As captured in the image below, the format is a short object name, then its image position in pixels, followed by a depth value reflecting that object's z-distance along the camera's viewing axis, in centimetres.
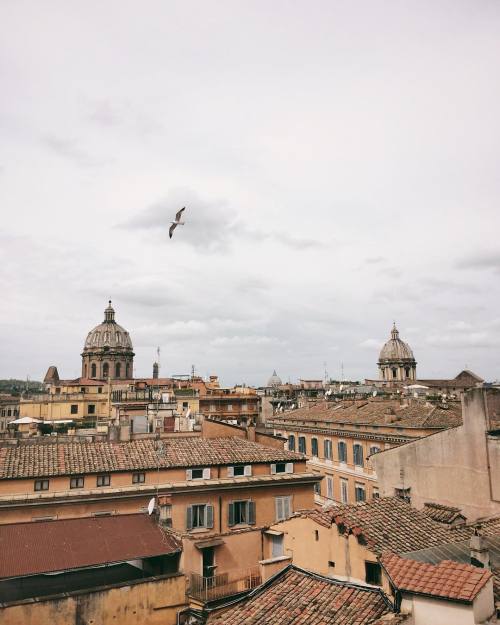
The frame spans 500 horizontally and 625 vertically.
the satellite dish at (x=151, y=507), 2605
